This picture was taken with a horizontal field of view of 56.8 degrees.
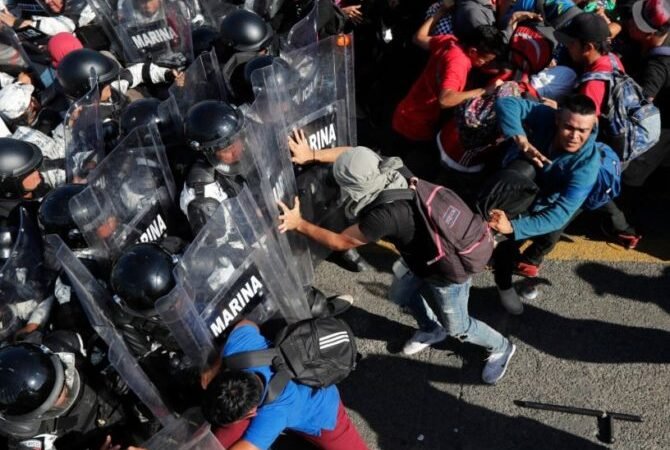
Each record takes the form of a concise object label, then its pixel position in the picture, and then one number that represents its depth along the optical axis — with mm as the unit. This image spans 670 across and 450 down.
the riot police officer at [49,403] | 2760
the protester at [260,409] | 2553
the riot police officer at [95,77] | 4801
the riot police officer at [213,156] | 3627
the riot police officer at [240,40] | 4748
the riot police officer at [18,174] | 4090
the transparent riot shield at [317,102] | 3961
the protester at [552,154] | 3404
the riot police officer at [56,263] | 3555
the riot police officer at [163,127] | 4273
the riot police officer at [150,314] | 3111
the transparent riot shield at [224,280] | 2816
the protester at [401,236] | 3131
